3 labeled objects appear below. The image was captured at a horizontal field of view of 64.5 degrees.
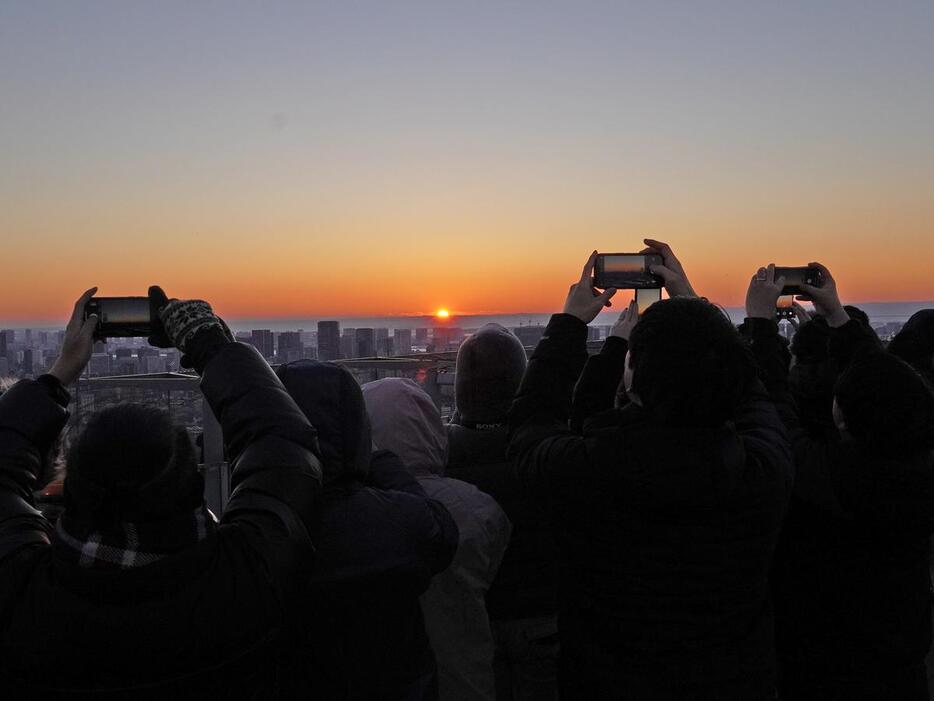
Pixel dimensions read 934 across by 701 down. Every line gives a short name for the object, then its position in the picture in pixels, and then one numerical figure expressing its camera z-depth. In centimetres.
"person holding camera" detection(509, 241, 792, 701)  180
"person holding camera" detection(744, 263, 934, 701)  213
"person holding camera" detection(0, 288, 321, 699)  130
